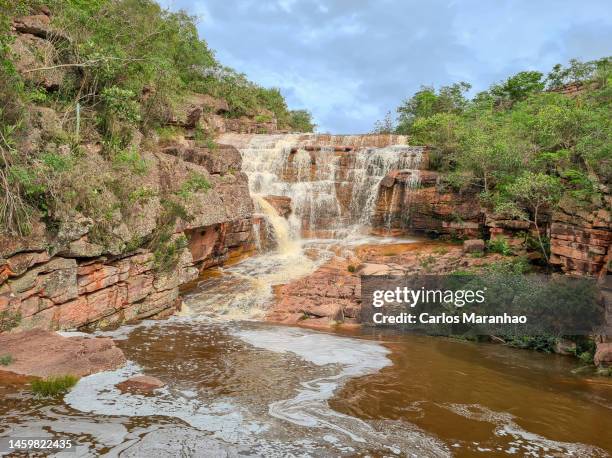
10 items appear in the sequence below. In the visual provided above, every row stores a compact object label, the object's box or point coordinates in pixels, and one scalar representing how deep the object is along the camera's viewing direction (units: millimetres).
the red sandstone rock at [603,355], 9273
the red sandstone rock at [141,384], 6668
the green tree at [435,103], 30375
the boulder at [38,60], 11320
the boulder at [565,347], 10766
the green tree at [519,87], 31281
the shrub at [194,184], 14094
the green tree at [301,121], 40188
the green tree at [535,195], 14273
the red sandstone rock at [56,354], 7008
